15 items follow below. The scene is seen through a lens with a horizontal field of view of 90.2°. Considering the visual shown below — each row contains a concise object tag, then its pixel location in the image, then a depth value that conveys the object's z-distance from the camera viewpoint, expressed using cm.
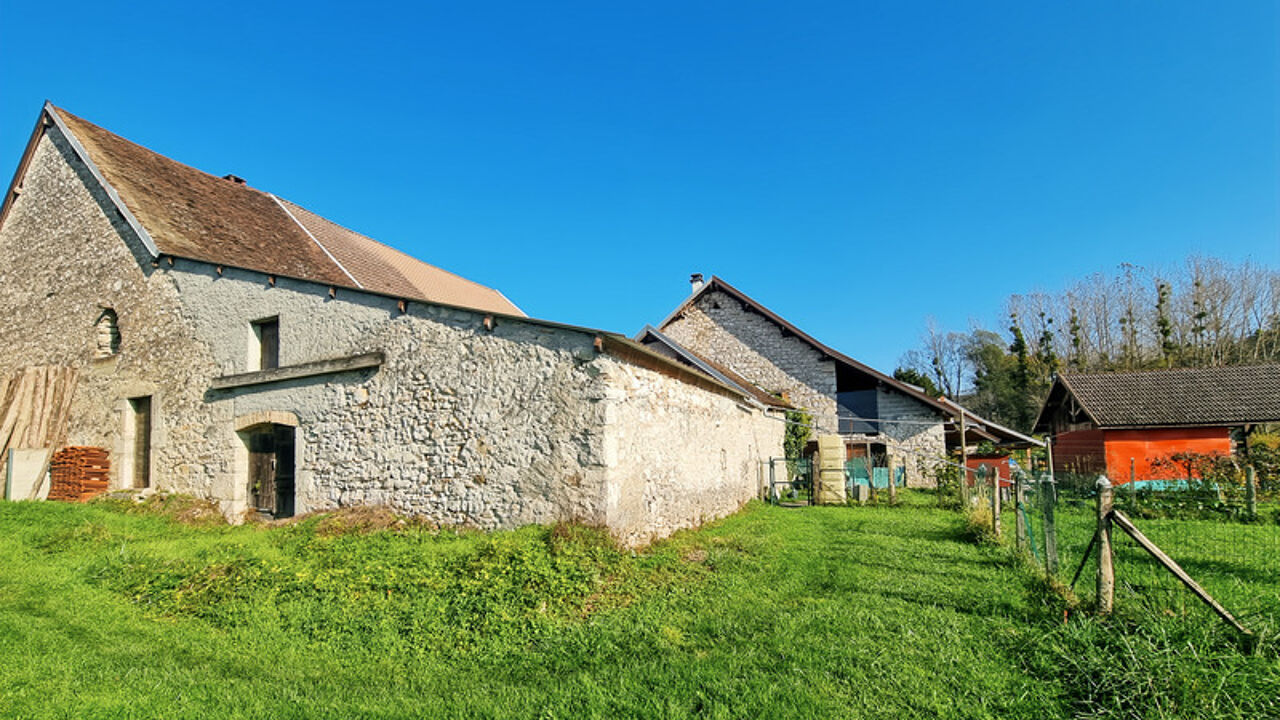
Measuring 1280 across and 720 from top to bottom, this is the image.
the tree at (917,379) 4044
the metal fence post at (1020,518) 756
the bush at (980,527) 884
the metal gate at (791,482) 1541
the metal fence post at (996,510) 876
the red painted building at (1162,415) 1800
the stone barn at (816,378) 1973
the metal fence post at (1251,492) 1112
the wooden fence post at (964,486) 1254
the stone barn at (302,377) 775
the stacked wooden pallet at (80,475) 1146
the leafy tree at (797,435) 1991
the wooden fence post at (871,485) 1500
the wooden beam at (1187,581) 389
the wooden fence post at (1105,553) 457
